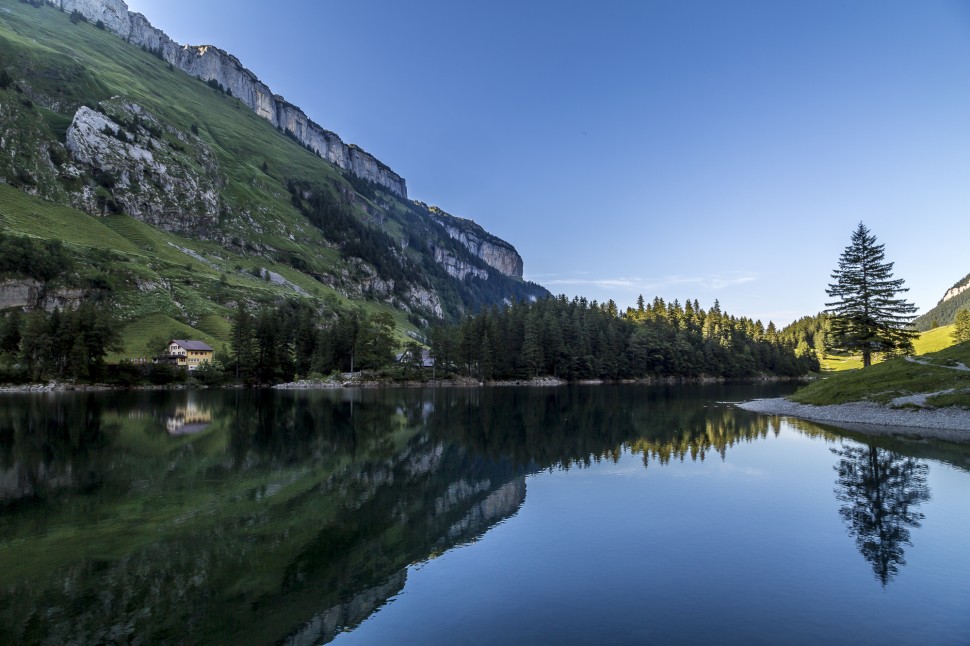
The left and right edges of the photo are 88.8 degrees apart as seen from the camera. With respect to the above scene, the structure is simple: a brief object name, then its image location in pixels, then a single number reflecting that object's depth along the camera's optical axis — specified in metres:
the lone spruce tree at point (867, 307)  74.31
